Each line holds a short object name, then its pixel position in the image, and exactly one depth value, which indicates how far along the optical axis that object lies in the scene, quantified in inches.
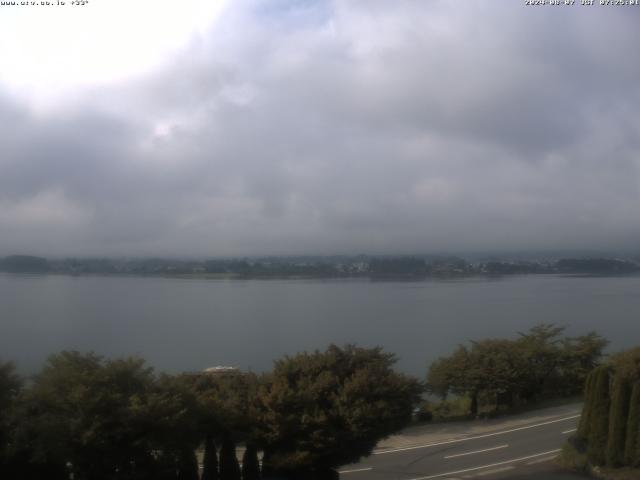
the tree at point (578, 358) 1154.0
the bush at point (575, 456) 593.0
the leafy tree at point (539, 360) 1114.7
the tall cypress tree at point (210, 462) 470.3
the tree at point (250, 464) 487.5
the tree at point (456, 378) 1047.0
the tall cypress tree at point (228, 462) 474.0
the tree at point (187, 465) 447.2
